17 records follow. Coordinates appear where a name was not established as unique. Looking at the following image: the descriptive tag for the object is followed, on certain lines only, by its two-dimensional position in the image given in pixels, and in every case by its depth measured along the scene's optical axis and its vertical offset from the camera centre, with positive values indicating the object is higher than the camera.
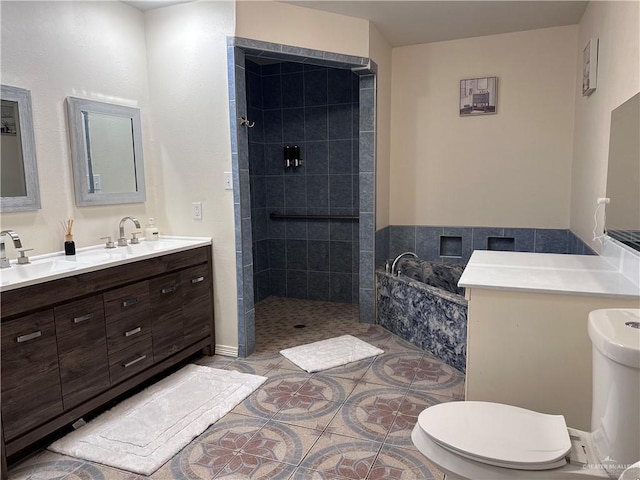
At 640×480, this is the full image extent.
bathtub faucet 3.62 -0.64
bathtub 2.81 -0.86
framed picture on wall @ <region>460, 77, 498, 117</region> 3.65 +0.72
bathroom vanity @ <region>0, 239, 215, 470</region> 1.87 -0.69
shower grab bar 4.27 -0.30
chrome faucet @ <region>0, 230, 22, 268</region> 2.18 -0.26
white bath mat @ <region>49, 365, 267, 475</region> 2.01 -1.17
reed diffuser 2.51 -0.28
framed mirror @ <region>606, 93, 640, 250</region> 1.83 +0.03
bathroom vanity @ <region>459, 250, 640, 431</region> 1.79 -0.64
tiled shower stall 4.23 +0.09
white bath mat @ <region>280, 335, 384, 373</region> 2.94 -1.16
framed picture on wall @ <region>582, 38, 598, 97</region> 2.64 +0.70
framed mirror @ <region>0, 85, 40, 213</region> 2.22 +0.19
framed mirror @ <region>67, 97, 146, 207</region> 2.62 +0.24
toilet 1.21 -0.77
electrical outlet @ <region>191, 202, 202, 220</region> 3.04 -0.15
